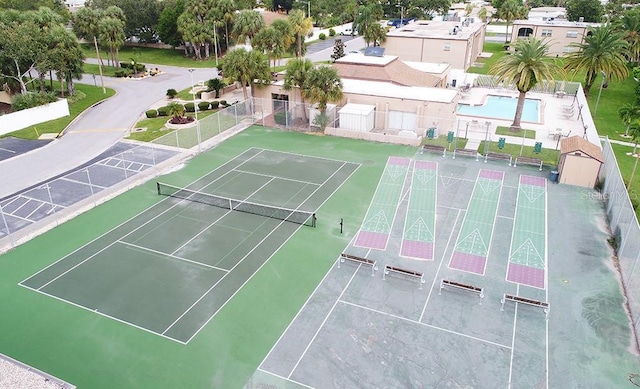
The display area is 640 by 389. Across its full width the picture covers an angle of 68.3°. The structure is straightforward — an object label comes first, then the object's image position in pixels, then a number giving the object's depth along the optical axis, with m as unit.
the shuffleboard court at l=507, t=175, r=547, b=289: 20.20
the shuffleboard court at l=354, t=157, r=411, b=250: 22.66
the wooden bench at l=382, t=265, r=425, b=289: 19.40
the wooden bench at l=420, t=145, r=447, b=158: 33.12
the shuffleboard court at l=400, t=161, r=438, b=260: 22.02
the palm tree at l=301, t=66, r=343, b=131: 35.41
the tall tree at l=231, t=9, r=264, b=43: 51.94
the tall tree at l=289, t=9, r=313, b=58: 54.94
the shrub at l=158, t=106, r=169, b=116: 40.59
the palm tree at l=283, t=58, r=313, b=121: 36.81
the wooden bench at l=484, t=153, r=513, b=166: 31.77
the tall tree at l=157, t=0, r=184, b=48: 66.38
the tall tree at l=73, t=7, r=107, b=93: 53.61
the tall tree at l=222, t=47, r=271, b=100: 38.94
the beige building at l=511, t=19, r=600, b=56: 66.44
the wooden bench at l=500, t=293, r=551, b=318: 17.70
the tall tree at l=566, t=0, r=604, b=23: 79.31
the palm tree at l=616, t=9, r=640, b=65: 50.34
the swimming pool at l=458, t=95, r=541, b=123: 42.66
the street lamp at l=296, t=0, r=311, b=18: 95.96
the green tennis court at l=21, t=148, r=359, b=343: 18.16
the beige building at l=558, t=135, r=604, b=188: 27.75
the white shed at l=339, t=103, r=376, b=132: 35.78
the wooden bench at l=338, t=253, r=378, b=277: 20.29
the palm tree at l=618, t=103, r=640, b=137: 31.45
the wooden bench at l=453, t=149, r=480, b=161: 32.66
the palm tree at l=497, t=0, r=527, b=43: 78.50
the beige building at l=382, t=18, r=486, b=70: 56.50
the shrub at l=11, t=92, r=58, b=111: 39.31
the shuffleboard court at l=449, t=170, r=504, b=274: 21.06
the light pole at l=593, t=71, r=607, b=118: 42.41
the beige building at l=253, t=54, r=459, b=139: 35.94
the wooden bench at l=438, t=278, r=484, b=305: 18.61
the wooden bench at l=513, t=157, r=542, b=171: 31.03
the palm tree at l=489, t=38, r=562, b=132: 34.66
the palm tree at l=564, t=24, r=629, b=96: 42.91
